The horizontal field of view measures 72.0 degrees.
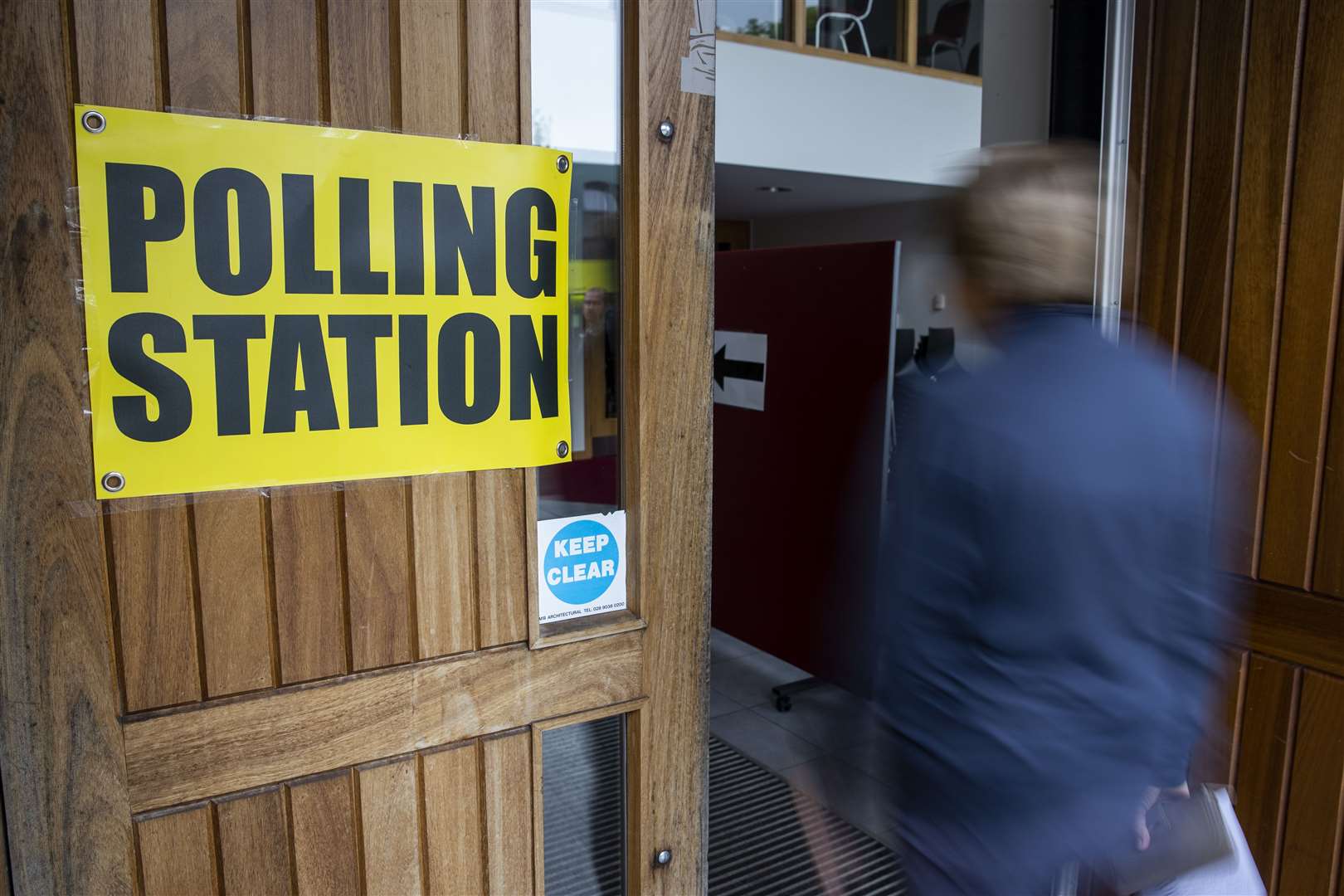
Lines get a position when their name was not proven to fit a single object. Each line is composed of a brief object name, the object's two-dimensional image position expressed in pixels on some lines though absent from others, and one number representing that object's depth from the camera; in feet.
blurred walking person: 3.66
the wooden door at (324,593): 3.37
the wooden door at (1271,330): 5.62
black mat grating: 8.43
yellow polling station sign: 3.45
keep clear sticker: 4.40
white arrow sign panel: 13.21
